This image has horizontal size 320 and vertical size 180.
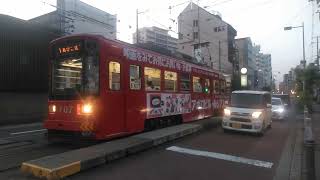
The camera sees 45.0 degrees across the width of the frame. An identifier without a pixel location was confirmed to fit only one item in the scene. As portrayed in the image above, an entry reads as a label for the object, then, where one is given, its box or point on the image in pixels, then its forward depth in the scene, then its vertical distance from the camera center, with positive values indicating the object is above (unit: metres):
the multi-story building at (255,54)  124.07 +14.03
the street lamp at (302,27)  35.81 +6.19
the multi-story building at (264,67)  126.19 +11.09
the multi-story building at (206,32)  79.12 +13.33
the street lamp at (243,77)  21.23 +1.04
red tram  11.80 +0.31
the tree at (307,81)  36.65 +1.64
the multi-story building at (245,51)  102.12 +12.25
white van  17.22 -0.74
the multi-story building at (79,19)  37.25 +8.52
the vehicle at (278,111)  27.92 -1.11
